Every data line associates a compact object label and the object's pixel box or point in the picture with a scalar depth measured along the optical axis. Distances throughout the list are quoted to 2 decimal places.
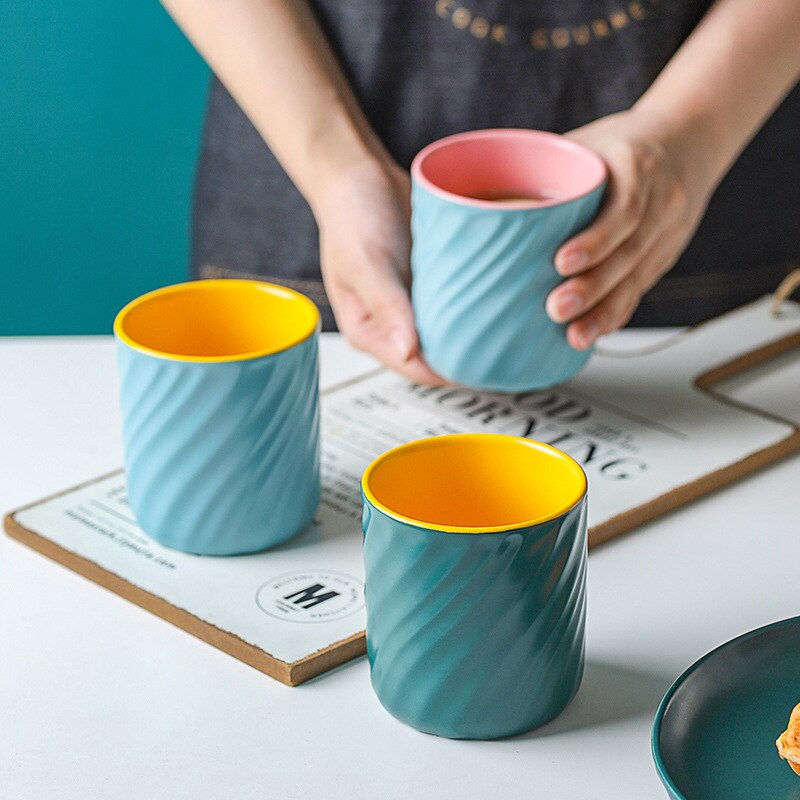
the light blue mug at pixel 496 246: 1.11
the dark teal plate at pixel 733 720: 0.94
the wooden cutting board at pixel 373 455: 1.04
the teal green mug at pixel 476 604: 0.96
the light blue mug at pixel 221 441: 1.06
